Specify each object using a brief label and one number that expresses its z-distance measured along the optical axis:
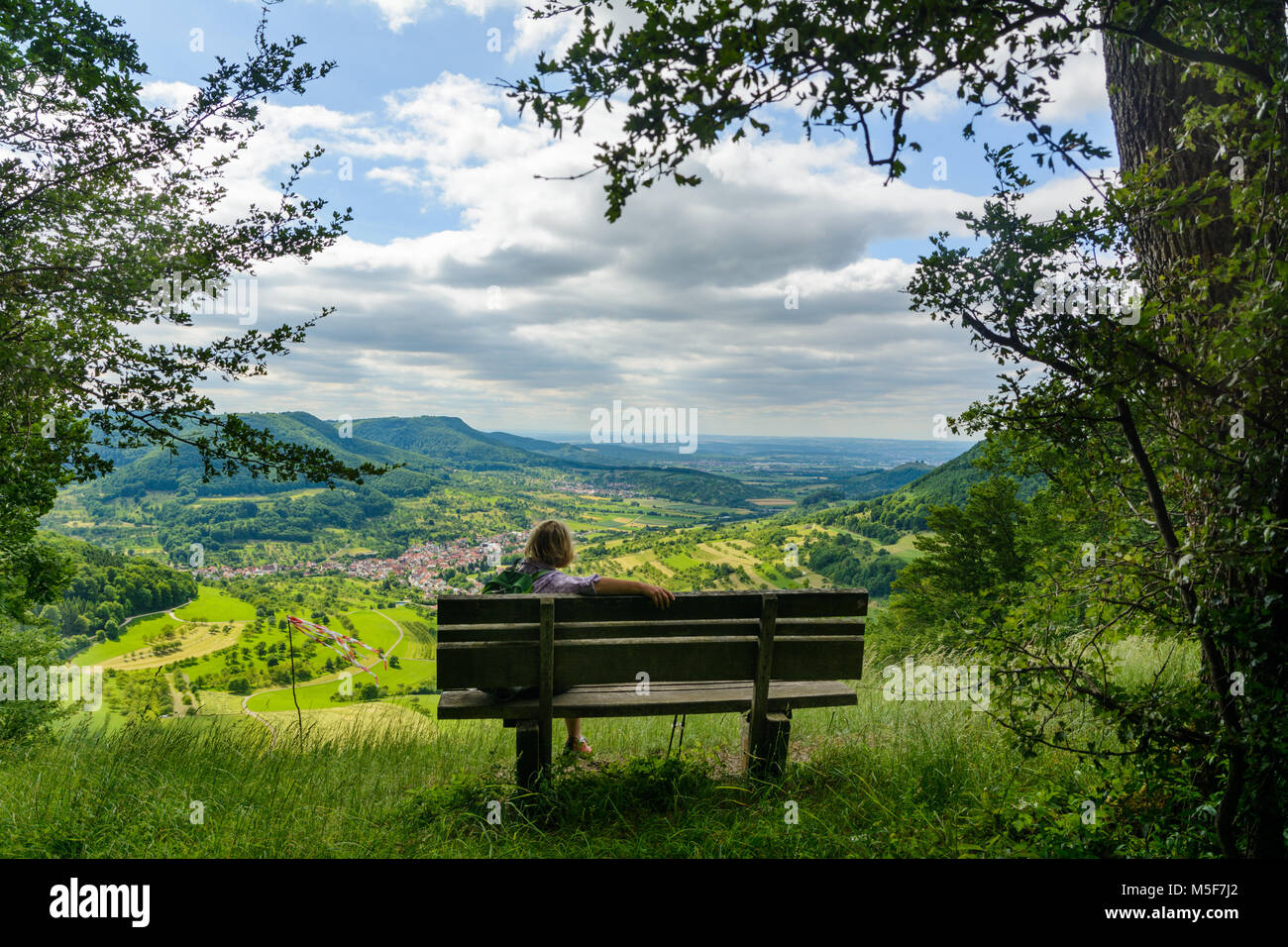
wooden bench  3.30
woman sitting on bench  3.74
